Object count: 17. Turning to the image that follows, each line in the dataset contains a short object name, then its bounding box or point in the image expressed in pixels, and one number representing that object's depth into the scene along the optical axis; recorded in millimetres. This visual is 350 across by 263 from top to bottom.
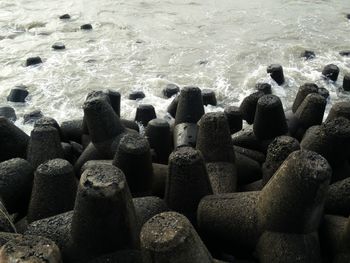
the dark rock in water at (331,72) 7336
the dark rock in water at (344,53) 8562
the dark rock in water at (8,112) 6210
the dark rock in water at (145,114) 5311
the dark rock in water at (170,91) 6881
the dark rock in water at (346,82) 6980
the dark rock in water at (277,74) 7325
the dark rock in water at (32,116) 6221
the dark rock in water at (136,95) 6859
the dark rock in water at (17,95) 6723
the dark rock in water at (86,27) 9812
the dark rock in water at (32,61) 8000
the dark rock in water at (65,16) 10414
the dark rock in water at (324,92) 5970
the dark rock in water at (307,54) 8406
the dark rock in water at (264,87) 6648
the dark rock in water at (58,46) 8711
